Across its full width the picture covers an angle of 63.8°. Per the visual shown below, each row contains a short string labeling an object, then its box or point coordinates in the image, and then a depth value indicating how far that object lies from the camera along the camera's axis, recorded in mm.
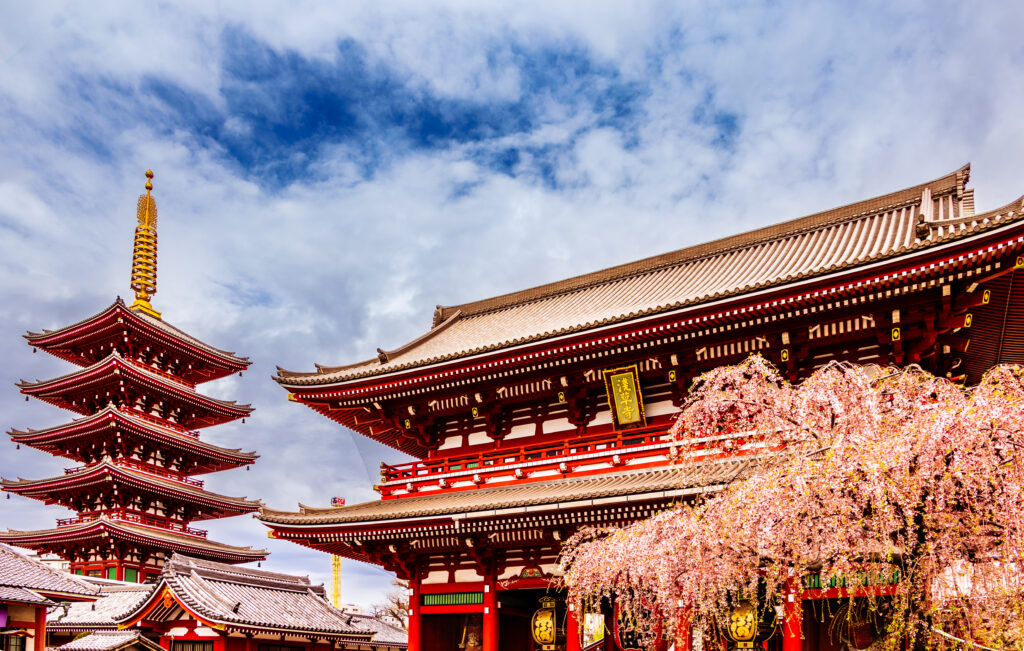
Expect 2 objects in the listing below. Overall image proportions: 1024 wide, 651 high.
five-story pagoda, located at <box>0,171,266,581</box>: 36594
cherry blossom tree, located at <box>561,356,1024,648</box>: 8922
